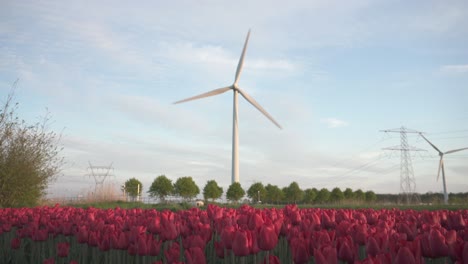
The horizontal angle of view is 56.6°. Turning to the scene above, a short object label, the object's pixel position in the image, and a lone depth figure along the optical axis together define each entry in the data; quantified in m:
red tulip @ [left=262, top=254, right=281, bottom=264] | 2.73
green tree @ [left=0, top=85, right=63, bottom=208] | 17.70
